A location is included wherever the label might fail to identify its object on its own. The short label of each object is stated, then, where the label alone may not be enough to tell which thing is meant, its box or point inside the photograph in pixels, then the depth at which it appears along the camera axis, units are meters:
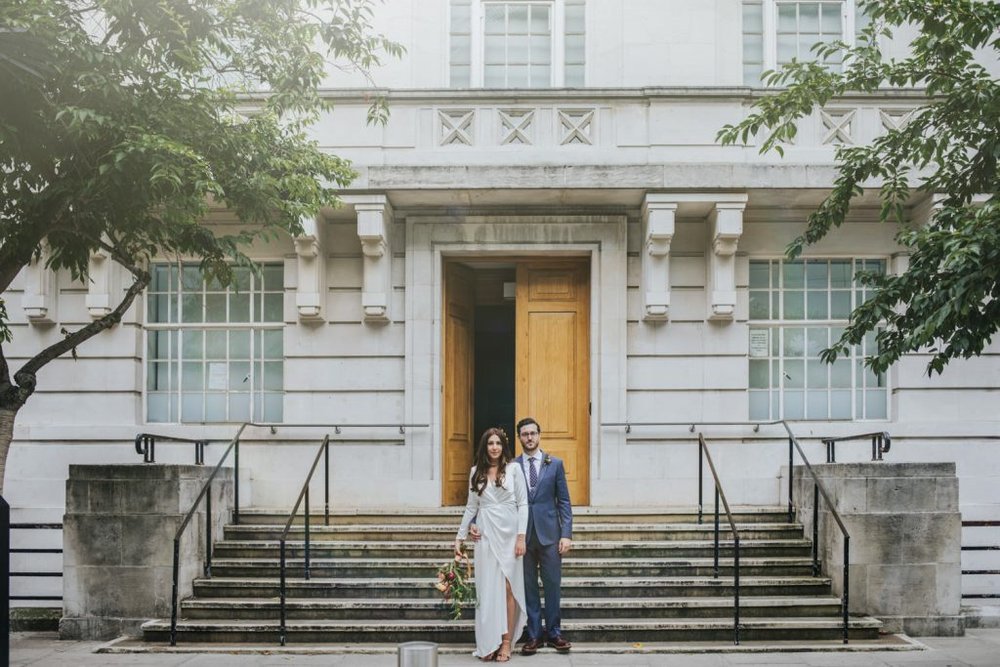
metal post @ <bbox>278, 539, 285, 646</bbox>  10.57
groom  10.30
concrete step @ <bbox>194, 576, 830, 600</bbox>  11.49
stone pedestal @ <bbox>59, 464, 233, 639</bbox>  11.55
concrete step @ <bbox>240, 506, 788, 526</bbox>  13.13
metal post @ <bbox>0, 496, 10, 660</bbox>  6.54
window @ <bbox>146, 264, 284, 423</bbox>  14.61
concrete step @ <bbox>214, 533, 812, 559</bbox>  12.20
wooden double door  14.53
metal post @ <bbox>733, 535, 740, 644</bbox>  10.38
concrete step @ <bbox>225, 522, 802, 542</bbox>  12.52
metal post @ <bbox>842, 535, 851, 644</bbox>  10.60
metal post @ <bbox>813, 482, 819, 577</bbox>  11.93
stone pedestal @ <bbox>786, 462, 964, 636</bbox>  11.38
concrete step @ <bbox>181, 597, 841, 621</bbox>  11.15
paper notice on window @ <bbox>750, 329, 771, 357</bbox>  14.45
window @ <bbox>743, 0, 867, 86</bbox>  14.46
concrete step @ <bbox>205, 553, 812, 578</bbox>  11.84
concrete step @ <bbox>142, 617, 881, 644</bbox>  10.77
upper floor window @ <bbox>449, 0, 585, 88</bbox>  14.55
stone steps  10.83
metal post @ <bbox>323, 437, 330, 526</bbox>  13.16
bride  10.05
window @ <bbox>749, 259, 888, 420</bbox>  14.44
